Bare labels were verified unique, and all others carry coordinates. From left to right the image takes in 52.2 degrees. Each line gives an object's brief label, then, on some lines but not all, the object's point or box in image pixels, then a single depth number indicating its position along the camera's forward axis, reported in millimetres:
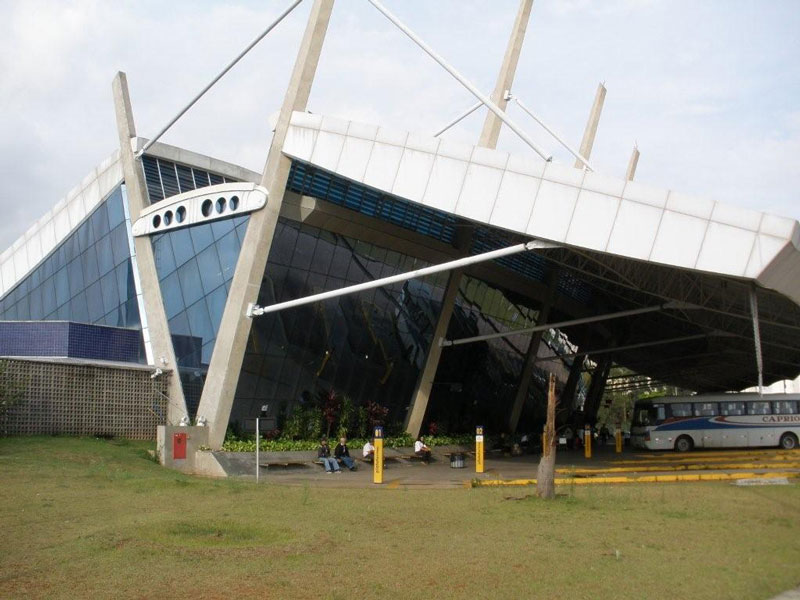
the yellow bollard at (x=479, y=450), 24297
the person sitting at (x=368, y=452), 27439
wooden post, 16016
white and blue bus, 37531
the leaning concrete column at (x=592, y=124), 41438
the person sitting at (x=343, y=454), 25672
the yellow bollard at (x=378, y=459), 21391
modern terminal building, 19547
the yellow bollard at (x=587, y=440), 33531
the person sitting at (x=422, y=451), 29422
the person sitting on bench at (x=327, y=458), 24719
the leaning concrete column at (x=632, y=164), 50431
